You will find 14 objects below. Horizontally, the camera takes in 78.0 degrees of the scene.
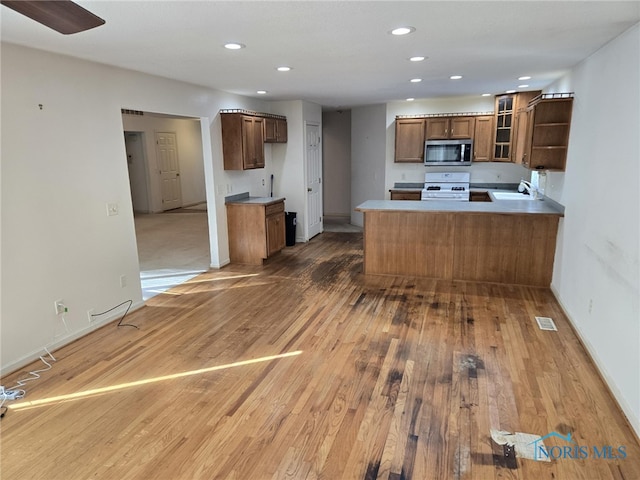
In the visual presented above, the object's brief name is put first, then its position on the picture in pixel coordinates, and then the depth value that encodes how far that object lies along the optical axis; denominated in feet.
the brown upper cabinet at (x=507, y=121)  19.60
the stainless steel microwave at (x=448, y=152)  22.53
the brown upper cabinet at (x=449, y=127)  22.52
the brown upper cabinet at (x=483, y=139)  22.17
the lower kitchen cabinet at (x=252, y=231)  18.74
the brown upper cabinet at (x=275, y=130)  20.15
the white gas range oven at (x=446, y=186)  22.72
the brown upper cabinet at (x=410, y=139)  23.45
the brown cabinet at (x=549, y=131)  13.85
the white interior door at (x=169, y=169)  35.19
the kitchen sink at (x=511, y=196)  18.98
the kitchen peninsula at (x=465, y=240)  15.10
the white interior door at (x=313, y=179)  23.68
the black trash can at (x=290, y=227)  22.52
